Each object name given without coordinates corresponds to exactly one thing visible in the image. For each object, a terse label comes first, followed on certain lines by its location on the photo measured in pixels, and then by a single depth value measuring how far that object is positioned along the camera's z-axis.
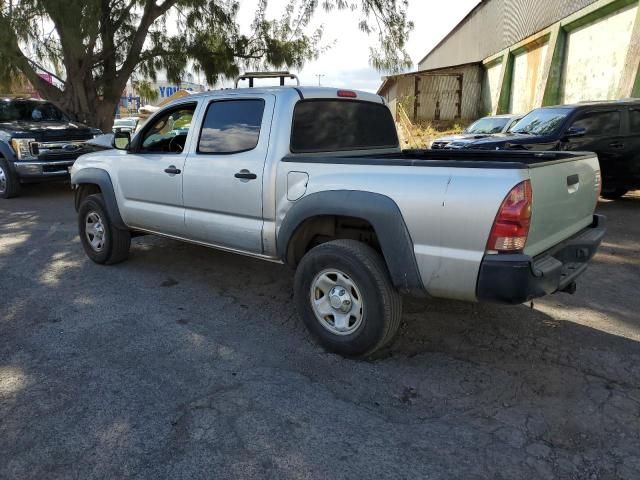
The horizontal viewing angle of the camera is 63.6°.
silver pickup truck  2.89
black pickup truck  9.95
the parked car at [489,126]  10.84
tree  12.00
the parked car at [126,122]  28.40
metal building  13.73
